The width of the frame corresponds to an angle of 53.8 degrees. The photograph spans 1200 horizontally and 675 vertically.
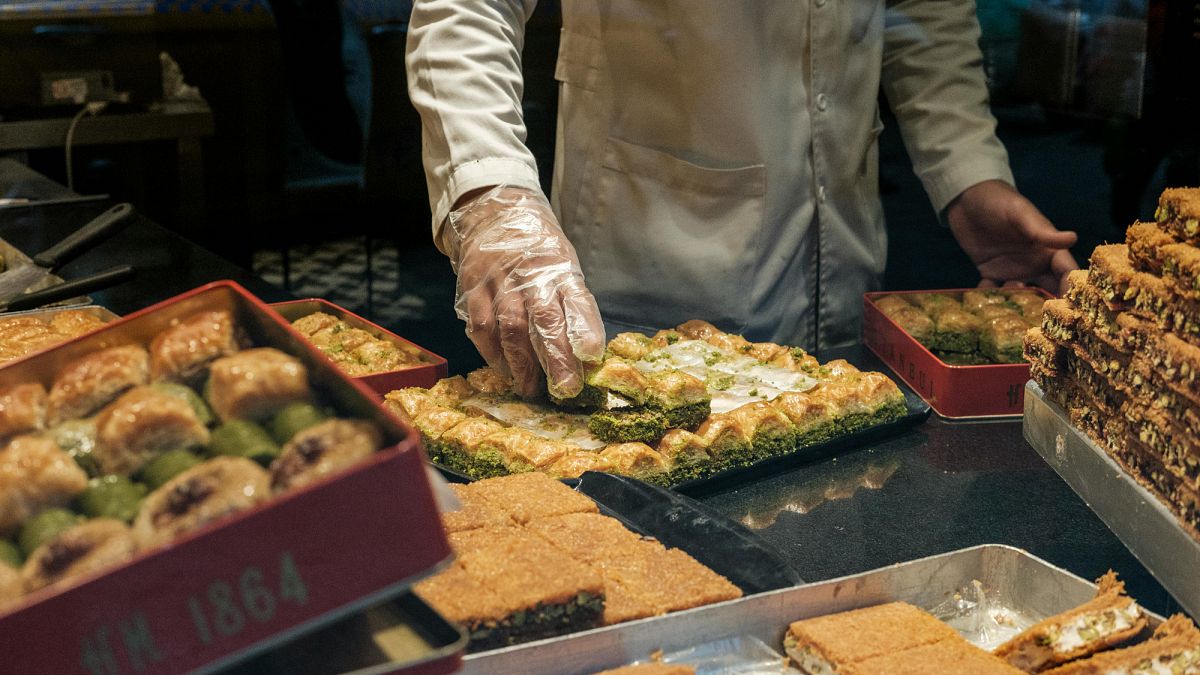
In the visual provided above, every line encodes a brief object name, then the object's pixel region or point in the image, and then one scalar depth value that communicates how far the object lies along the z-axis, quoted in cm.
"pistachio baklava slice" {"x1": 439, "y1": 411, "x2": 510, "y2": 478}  195
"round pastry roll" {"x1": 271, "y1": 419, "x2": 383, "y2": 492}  88
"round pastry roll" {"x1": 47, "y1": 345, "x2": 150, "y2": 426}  99
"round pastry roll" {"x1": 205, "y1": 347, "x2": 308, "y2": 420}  94
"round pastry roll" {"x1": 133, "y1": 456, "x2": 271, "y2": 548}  86
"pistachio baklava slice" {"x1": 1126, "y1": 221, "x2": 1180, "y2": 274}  141
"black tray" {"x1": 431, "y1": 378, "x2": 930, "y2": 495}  192
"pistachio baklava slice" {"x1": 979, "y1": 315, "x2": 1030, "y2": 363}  246
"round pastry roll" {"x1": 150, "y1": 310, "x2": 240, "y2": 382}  100
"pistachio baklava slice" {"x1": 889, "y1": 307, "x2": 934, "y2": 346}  254
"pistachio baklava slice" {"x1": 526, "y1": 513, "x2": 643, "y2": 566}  144
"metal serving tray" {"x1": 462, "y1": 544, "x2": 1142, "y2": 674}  120
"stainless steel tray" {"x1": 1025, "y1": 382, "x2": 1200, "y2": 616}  127
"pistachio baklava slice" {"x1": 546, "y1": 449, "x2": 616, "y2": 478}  186
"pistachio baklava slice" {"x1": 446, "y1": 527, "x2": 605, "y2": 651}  125
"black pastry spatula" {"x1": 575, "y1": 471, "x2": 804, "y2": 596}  145
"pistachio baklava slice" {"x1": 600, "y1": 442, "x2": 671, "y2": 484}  190
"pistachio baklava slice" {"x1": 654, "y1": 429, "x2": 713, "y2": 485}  195
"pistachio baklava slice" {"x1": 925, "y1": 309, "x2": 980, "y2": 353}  254
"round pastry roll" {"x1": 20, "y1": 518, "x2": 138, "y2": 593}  86
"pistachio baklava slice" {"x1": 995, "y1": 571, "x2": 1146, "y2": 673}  124
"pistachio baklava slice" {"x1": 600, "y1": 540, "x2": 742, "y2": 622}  134
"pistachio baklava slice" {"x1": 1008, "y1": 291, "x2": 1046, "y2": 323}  256
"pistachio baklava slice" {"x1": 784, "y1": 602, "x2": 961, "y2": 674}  123
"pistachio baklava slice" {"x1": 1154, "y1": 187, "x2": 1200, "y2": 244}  137
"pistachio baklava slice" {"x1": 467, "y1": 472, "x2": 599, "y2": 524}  156
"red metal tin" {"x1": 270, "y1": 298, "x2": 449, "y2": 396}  230
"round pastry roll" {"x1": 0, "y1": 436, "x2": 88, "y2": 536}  90
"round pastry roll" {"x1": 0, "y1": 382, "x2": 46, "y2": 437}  97
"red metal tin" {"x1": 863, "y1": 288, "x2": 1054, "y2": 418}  222
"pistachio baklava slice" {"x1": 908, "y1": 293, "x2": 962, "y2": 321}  263
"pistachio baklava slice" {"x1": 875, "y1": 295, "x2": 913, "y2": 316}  264
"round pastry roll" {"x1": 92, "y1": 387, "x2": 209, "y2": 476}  94
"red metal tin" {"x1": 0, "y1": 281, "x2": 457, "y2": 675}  84
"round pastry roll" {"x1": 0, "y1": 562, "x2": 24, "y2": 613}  85
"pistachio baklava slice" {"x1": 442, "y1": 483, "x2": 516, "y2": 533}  148
